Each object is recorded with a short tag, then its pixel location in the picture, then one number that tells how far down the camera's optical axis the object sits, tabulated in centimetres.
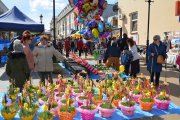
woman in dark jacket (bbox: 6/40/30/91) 350
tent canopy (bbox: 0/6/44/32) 648
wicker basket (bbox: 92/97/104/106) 308
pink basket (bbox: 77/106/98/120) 267
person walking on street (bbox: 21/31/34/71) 354
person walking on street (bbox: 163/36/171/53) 858
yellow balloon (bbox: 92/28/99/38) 739
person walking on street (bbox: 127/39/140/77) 528
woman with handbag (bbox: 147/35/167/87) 469
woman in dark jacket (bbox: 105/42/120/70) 561
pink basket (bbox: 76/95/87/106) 304
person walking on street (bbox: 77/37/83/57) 1166
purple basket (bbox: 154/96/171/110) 310
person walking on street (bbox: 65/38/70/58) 1141
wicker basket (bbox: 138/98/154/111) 304
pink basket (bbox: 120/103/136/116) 288
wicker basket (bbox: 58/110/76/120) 261
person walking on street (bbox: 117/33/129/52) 658
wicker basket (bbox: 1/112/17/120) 263
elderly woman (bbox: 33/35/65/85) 384
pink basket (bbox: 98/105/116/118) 278
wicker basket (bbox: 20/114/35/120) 254
